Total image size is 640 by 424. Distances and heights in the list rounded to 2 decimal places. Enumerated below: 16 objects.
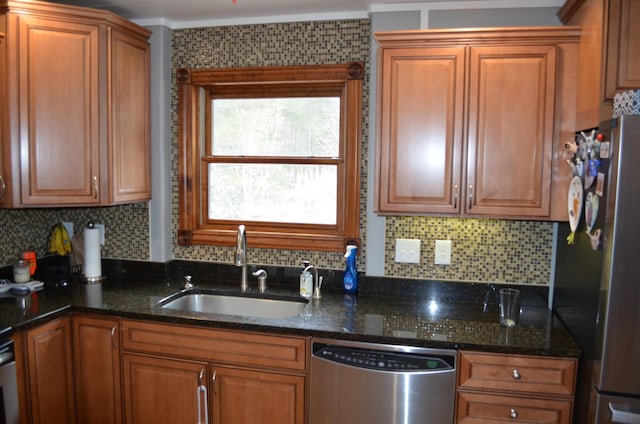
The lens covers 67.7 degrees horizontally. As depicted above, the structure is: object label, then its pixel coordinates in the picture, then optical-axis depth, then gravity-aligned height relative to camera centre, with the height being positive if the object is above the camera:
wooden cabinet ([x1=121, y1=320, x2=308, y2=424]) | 2.09 -0.85
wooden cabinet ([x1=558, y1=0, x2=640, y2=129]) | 1.74 +0.51
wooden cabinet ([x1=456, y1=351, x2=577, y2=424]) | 1.86 -0.79
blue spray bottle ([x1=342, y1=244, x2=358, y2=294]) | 2.51 -0.46
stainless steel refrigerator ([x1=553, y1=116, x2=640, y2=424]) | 1.54 -0.31
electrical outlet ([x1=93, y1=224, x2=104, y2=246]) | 2.92 -0.28
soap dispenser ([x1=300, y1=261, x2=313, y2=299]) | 2.50 -0.51
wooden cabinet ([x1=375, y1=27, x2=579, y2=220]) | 2.06 +0.30
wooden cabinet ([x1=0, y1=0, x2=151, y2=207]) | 2.22 +0.38
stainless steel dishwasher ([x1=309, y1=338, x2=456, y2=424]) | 1.92 -0.80
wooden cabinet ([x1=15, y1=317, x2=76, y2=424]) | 2.06 -0.86
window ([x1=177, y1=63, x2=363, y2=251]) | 2.64 +0.17
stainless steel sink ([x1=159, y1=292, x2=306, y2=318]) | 2.53 -0.65
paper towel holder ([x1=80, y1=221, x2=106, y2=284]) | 2.74 -0.55
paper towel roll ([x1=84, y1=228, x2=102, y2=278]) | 2.74 -0.40
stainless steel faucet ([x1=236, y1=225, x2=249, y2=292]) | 2.58 -0.34
